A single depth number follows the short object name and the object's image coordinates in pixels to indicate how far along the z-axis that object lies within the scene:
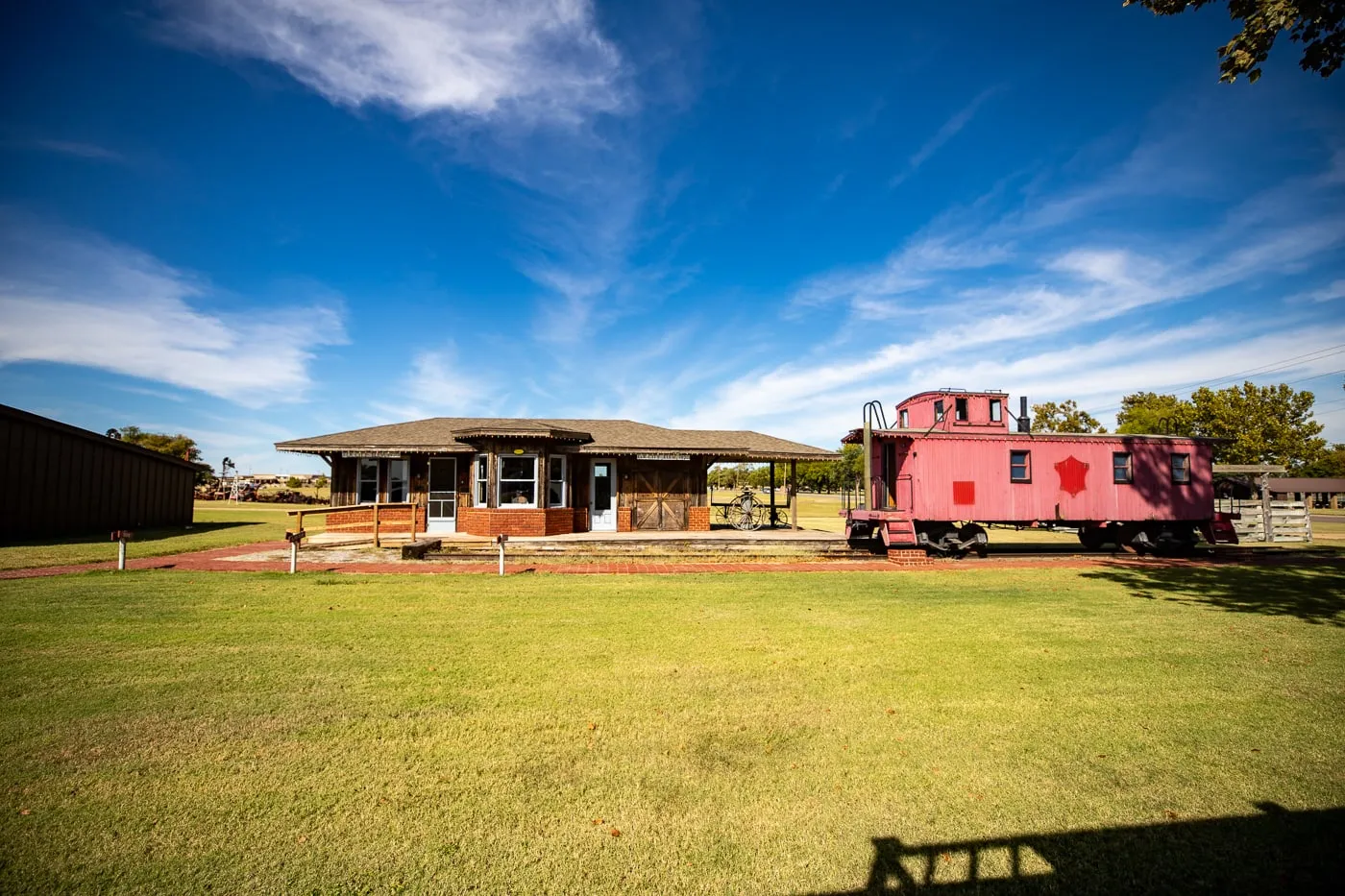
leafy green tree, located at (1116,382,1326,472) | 41.06
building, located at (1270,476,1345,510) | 51.08
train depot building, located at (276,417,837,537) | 19.02
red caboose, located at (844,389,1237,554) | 15.39
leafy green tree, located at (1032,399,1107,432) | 47.88
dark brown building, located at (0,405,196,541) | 17.19
